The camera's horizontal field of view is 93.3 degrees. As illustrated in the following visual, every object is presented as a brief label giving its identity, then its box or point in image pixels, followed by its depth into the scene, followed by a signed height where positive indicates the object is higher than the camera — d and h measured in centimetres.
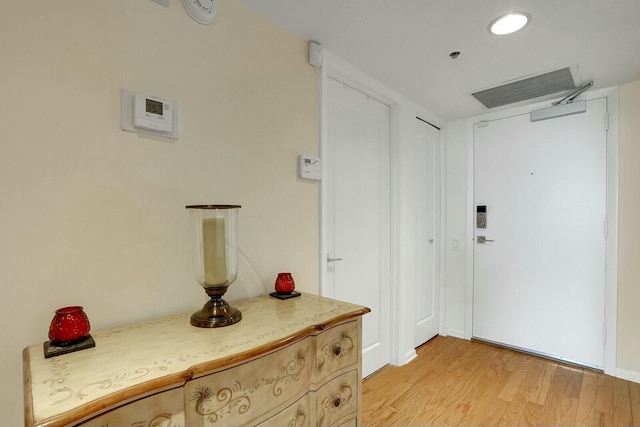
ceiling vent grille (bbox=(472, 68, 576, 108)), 218 +95
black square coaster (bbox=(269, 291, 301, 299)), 142 -40
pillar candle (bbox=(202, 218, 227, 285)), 108 -15
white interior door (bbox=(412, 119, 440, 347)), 286 -20
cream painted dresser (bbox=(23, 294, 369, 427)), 65 -41
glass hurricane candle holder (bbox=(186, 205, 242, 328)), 107 -16
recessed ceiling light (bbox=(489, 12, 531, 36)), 150 +96
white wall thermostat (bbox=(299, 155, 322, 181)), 166 +24
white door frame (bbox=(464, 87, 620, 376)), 234 -20
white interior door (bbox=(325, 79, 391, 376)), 203 +0
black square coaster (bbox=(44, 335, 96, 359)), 80 -37
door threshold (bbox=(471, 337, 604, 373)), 248 -130
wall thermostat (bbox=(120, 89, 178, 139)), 107 +36
